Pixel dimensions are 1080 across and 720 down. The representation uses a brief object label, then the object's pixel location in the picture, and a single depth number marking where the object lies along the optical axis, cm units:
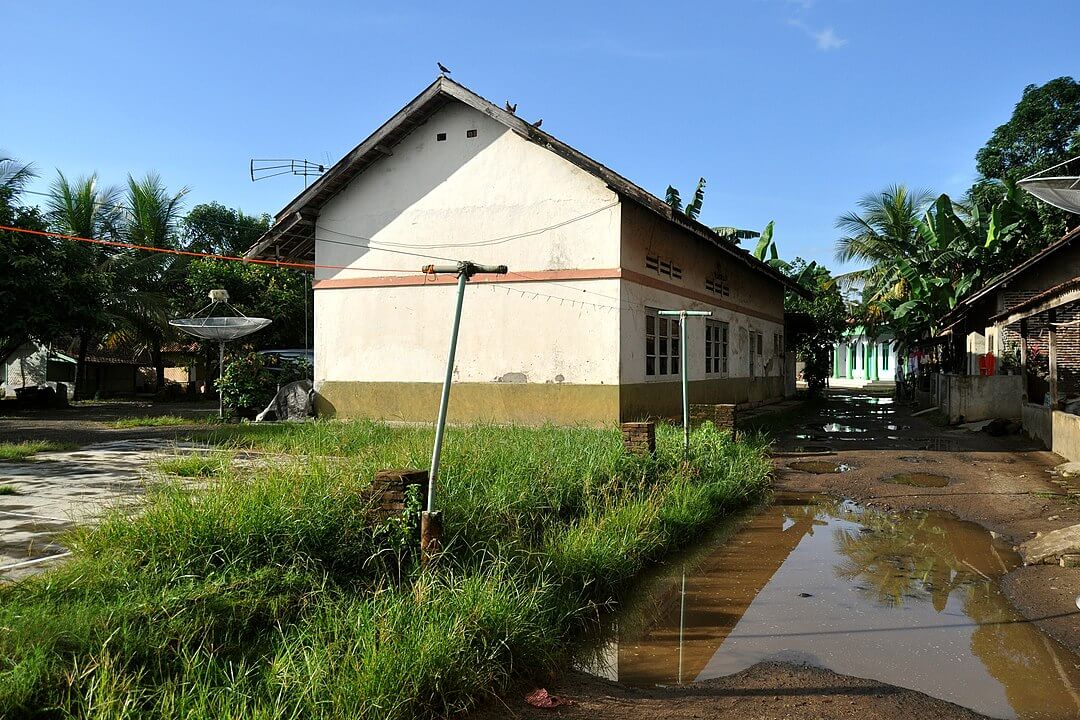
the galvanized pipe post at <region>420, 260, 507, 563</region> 507
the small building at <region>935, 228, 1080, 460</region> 1404
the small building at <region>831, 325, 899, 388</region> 4826
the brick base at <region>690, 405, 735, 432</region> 1192
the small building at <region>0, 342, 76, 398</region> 3000
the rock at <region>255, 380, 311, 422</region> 1620
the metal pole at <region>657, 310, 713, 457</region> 945
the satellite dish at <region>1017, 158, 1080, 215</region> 755
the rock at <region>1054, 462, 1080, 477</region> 1049
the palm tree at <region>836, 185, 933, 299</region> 2845
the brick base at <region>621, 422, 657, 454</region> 891
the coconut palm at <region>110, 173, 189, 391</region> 2717
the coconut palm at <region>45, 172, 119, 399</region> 2628
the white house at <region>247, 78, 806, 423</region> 1363
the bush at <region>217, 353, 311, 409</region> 1698
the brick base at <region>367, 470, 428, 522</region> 524
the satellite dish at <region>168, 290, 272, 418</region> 1691
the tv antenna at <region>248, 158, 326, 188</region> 2120
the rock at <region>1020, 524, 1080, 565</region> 646
